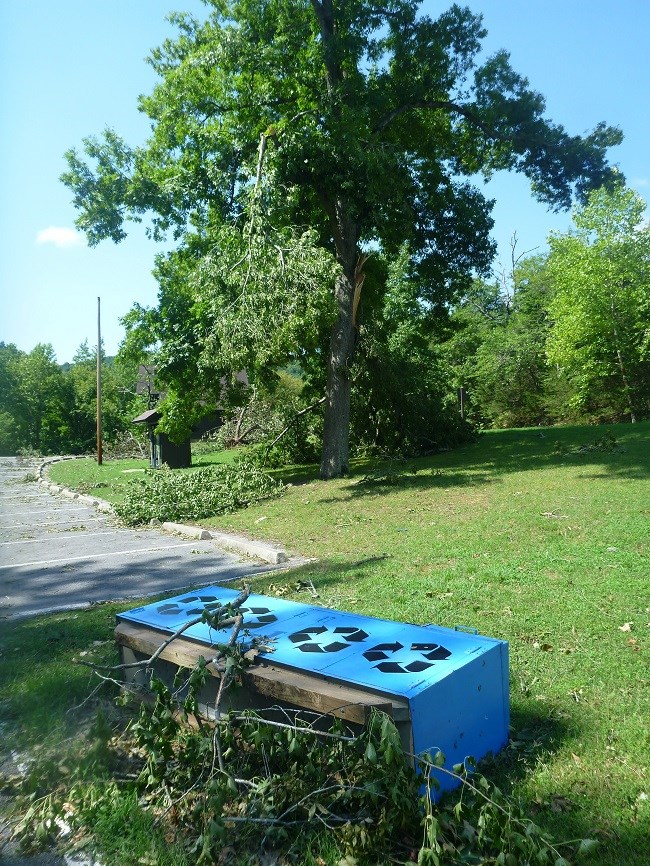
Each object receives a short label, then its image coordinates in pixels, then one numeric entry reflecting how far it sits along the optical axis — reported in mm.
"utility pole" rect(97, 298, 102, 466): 28797
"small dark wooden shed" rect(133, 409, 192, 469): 23281
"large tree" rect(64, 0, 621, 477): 14555
